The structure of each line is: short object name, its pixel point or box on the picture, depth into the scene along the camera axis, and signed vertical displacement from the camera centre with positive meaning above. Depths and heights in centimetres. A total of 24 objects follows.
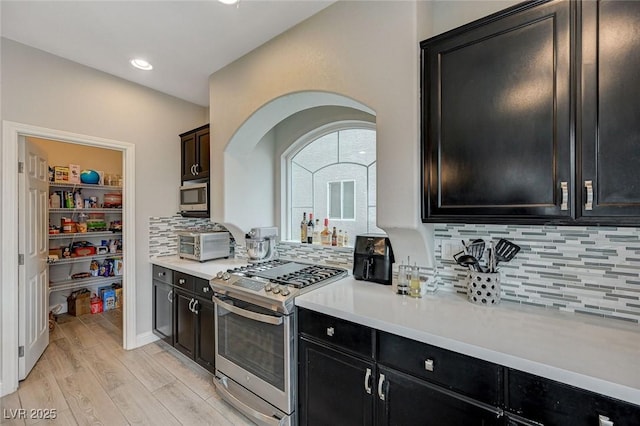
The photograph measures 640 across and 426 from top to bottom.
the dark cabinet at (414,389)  92 -72
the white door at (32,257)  230 -42
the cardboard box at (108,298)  404 -126
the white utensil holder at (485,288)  148 -42
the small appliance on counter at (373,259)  191 -34
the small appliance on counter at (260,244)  269 -32
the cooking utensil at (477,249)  158 -22
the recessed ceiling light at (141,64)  250 +136
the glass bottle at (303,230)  274 -19
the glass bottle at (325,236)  258 -23
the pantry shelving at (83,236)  378 -34
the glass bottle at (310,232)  270 -20
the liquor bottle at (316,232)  268 -21
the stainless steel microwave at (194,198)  292 +15
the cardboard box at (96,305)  390 -131
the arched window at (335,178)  244 +33
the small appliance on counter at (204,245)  279 -34
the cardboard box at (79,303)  379 -126
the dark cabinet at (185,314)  232 -96
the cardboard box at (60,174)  364 +51
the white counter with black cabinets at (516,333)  90 -51
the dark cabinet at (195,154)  298 +65
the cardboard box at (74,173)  376 +53
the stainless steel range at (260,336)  167 -83
